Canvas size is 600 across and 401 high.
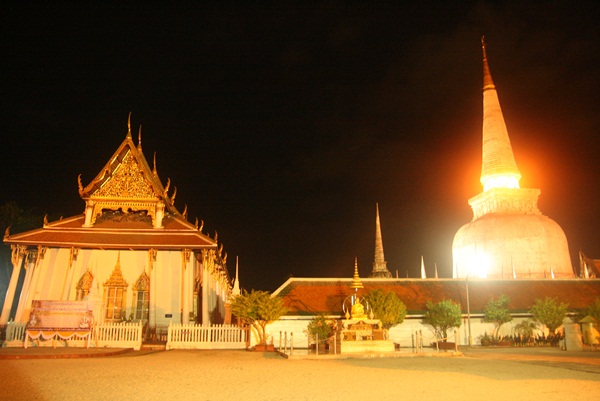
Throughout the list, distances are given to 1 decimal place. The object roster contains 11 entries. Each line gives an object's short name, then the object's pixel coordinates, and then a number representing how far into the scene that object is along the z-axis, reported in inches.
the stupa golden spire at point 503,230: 1544.0
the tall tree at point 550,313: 1013.2
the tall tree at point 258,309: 844.6
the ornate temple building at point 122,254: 926.4
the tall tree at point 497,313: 1022.4
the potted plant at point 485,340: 992.2
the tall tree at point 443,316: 983.6
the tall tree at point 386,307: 897.5
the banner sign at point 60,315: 714.8
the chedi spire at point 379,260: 2162.4
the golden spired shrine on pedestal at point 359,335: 677.9
